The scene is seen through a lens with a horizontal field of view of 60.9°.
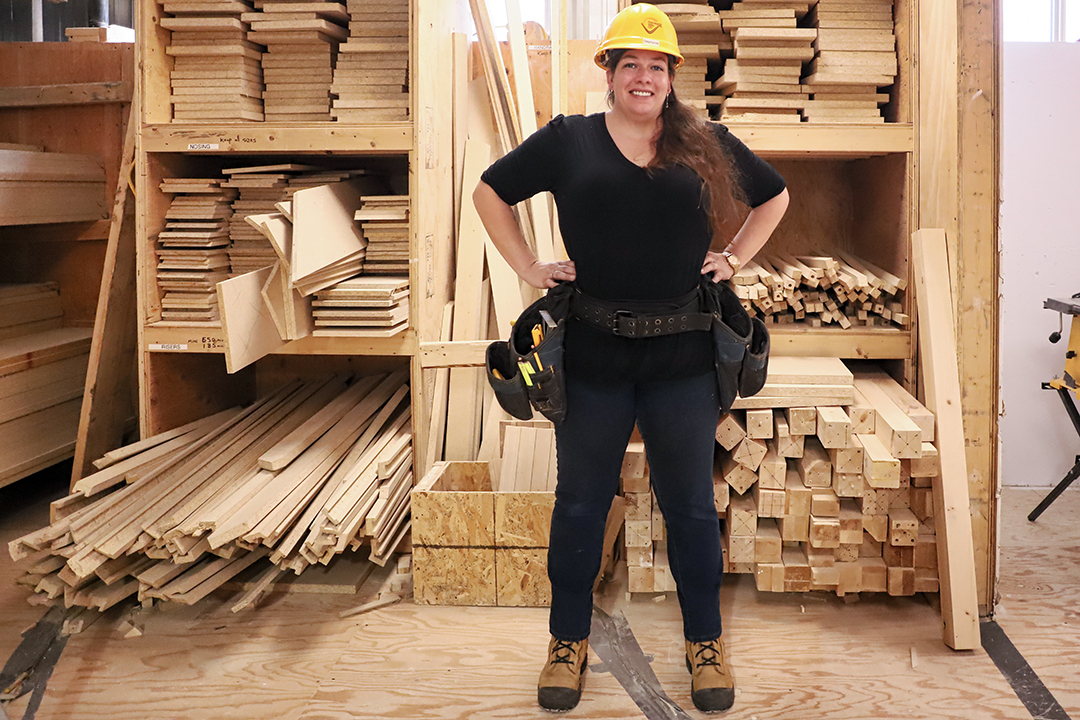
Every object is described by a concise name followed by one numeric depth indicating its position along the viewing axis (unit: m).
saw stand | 4.06
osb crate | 3.36
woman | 2.52
